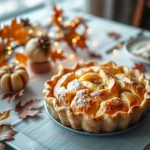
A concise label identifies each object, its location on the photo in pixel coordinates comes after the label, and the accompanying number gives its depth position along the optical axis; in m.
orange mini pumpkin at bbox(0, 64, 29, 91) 0.98
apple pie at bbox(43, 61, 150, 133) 0.77
